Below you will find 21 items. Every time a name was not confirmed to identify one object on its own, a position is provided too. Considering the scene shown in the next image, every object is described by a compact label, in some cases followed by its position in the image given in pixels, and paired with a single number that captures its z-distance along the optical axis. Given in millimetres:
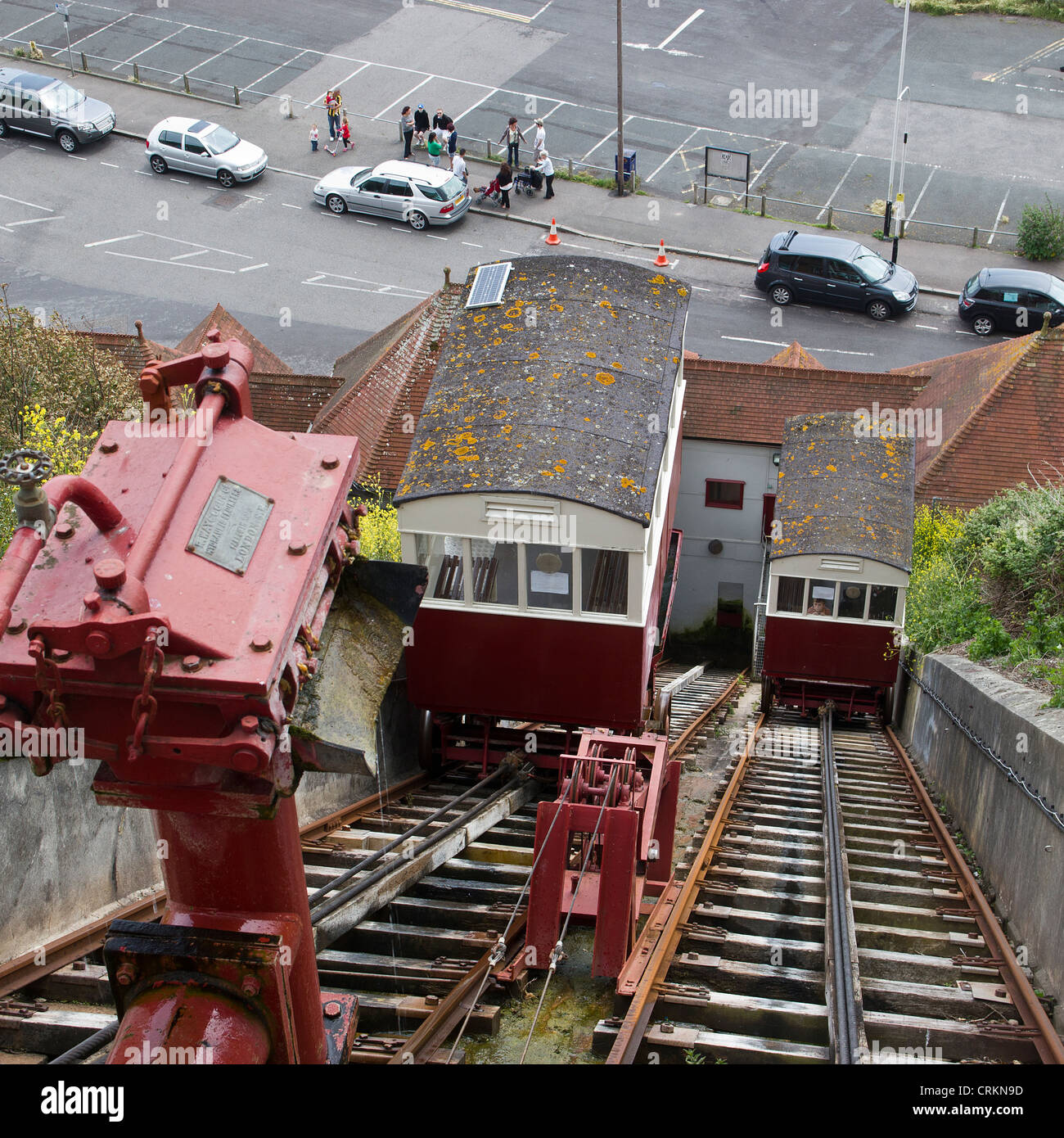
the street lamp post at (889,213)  32406
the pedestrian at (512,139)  33500
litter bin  34250
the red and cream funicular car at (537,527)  11188
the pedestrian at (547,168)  33844
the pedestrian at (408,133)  34562
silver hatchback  33562
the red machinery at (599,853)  7023
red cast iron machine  3504
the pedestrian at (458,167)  33000
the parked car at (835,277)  30203
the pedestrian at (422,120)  34062
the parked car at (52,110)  34688
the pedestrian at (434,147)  33250
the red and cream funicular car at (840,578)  17719
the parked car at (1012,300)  29359
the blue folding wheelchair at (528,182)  33906
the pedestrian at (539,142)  33750
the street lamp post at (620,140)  31909
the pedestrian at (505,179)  32875
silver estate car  32062
